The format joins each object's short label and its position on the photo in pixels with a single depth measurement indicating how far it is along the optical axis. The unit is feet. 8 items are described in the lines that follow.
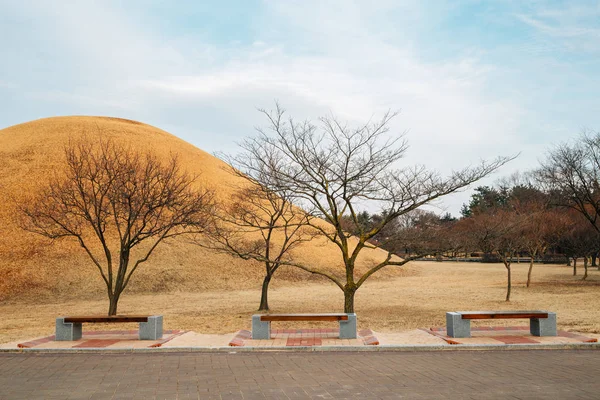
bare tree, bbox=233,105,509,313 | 52.70
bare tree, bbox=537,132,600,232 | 106.01
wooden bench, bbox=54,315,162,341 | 38.54
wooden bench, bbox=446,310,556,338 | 38.04
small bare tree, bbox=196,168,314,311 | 56.94
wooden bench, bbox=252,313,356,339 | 38.78
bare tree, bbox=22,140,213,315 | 64.85
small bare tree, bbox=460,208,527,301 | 54.49
